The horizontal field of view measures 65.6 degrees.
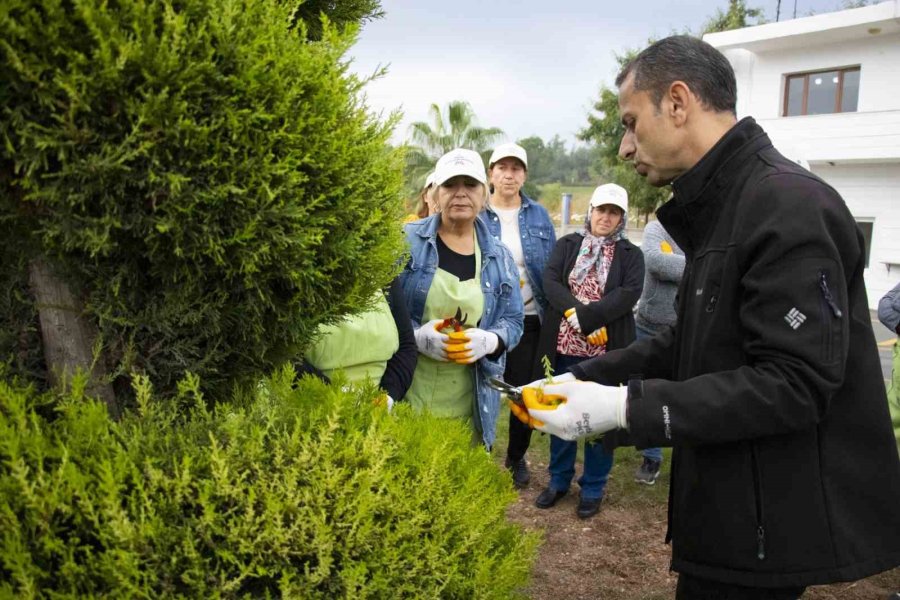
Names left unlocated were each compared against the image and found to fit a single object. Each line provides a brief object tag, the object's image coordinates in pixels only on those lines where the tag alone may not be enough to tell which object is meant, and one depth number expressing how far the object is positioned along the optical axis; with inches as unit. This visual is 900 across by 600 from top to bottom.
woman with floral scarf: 193.8
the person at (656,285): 204.5
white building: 762.2
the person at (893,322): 166.6
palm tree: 1194.0
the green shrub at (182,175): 51.9
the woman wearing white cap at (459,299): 146.0
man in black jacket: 70.1
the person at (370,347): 114.9
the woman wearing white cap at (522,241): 204.7
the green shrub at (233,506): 51.2
